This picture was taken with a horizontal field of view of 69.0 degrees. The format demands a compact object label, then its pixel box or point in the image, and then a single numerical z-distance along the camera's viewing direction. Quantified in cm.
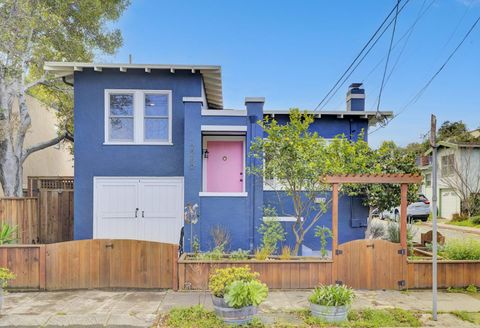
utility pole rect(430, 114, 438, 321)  525
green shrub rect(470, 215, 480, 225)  1910
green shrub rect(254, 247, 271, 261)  711
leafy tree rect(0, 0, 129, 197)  1146
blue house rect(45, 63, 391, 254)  940
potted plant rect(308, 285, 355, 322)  508
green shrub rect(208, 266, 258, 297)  510
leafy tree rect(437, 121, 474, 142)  3058
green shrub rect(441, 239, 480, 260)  713
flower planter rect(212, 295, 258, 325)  495
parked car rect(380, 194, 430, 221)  2239
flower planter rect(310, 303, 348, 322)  507
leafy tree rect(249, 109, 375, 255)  739
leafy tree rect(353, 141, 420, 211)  917
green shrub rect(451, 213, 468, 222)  2080
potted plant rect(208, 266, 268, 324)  490
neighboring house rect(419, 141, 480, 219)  2122
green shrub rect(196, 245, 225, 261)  700
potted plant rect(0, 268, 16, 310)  548
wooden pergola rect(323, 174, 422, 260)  675
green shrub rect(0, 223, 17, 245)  710
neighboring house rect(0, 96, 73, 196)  1512
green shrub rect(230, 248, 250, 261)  711
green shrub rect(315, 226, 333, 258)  709
